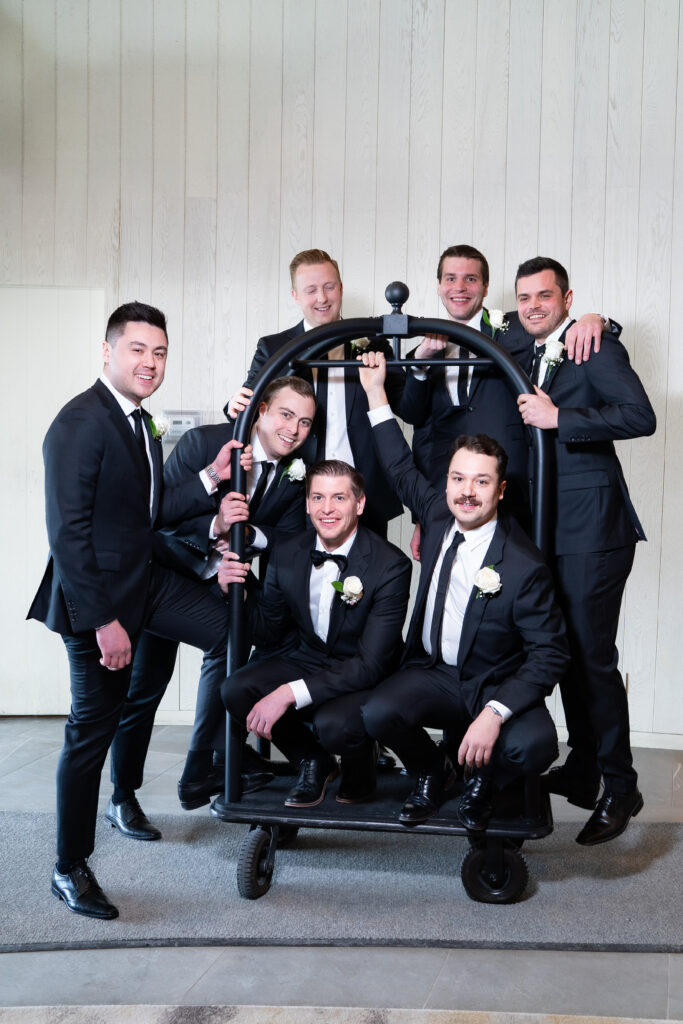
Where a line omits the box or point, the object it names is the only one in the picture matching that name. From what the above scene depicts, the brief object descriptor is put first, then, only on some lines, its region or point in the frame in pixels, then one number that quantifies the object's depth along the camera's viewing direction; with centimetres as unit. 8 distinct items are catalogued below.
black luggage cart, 291
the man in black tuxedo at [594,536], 326
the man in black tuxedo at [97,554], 287
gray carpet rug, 278
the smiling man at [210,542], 335
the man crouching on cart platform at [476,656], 288
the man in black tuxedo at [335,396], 359
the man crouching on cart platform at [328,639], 304
